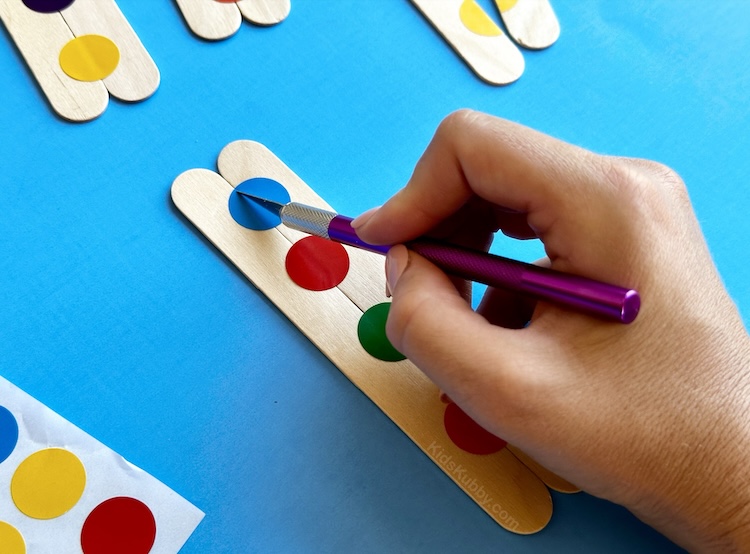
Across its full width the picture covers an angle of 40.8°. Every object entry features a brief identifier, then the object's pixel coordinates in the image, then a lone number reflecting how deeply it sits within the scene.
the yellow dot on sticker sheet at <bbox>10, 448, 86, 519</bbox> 0.28
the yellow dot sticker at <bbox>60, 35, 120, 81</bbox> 0.33
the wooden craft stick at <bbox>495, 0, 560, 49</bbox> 0.36
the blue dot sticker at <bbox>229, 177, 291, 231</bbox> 0.31
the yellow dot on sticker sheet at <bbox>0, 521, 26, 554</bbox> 0.27
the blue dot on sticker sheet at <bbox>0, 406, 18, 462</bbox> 0.28
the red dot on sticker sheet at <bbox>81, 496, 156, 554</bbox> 0.27
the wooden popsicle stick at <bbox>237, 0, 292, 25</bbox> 0.35
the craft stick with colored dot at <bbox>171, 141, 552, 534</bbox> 0.29
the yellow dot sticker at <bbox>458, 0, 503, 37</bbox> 0.36
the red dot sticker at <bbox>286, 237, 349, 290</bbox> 0.31
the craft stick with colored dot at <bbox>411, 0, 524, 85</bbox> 0.35
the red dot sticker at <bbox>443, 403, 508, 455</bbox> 0.29
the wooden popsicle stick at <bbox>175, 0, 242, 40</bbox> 0.34
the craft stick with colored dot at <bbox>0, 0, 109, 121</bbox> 0.32
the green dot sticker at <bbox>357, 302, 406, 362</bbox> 0.30
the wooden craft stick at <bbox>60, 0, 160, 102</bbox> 0.33
